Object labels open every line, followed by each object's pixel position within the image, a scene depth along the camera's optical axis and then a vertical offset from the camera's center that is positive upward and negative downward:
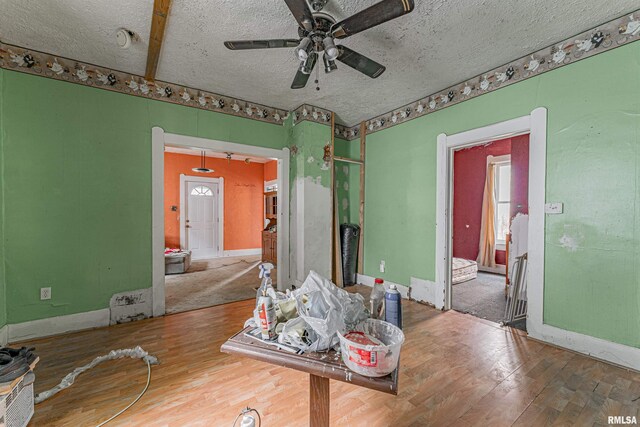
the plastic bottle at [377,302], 1.20 -0.45
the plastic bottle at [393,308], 1.12 -0.44
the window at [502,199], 5.37 +0.27
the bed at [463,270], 4.38 -1.07
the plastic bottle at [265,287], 1.07 -0.36
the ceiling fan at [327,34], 1.45 +1.16
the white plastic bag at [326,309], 0.96 -0.41
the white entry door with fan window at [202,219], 6.66 -0.26
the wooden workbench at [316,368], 0.81 -0.54
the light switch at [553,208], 2.24 +0.03
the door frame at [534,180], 2.34 +0.29
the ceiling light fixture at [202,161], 6.66 +1.29
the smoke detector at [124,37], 2.10 +1.46
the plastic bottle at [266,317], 1.03 -0.45
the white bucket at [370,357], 0.80 -0.48
